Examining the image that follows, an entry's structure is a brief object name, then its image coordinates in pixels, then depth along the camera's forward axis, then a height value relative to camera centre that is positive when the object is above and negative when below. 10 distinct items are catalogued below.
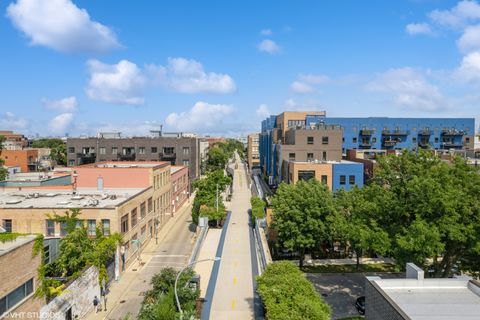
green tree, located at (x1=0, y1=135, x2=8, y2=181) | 80.55 -6.31
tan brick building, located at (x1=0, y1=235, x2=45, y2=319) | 20.33 -7.63
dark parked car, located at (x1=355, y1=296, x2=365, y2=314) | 30.78 -13.06
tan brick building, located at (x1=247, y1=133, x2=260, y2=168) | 164.77 -6.32
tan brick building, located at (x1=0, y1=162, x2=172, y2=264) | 36.84 -6.30
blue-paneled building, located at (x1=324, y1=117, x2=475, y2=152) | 94.69 +3.51
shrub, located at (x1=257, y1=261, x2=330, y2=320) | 20.86 -8.89
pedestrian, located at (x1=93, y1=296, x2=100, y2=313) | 32.03 -13.47
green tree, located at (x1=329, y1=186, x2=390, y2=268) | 28.97 -6.69
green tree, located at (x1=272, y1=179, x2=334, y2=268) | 39.94 -7.49
